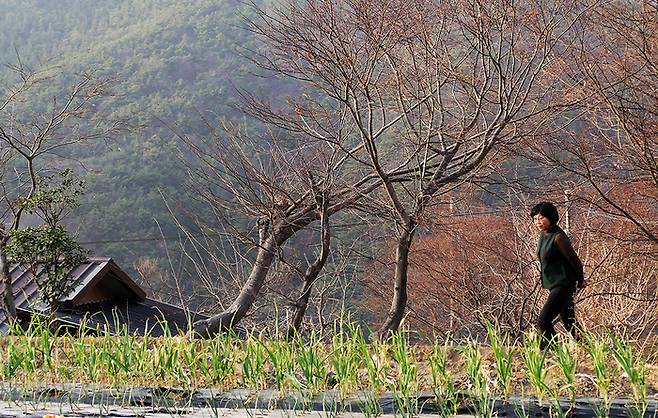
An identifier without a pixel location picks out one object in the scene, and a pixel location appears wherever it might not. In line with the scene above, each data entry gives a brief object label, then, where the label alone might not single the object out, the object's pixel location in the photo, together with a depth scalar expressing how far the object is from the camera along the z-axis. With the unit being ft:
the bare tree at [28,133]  57.41
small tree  52.39
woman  31.50
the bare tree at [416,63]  44.78
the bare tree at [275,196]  52.75
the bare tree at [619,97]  39.06
